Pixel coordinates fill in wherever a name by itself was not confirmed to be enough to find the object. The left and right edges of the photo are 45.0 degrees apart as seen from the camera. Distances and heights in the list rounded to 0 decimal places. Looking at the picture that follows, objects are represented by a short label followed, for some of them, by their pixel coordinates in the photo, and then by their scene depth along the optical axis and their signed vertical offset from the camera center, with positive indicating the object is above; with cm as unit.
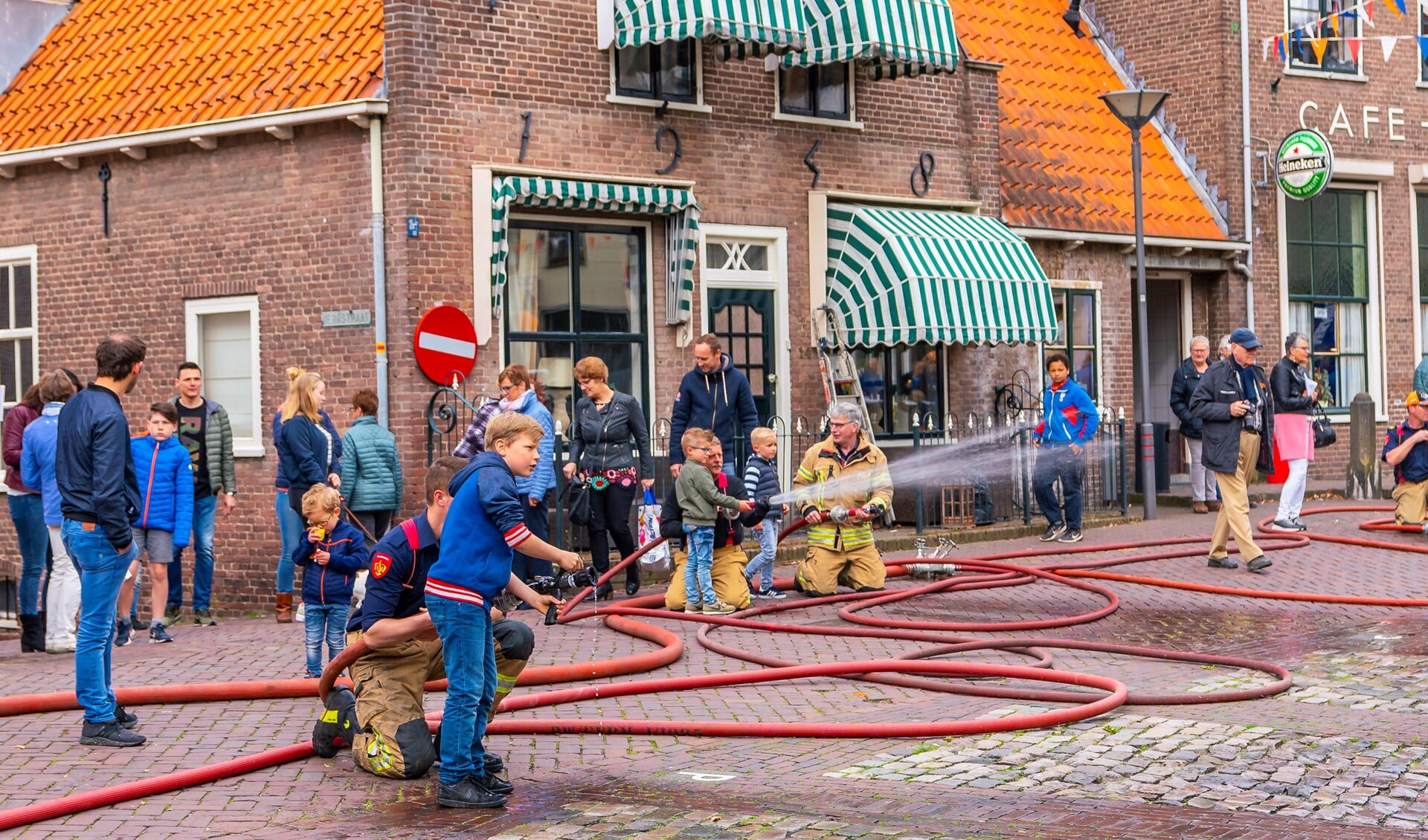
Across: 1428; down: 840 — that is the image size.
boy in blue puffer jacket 1154 -41
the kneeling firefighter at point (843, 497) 1268 -50
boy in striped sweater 1246 -41
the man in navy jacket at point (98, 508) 796 -31
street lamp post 1809 +262
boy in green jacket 1189 -55
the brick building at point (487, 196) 1484 +224
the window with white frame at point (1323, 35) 2361 +532
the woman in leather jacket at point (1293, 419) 1564 +1
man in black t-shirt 1243 -10
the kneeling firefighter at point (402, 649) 718 -91
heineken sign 2255 +336
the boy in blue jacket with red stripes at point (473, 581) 671 -57
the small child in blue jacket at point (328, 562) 915 -66
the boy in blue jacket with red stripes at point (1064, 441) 1656 -16
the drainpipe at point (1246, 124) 2289 +398
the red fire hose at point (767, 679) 715 -129
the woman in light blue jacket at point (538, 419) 1220 +7
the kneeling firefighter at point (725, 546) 1209 -83
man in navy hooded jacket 1354 +23
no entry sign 1455 +77
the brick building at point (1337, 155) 2306 +366
